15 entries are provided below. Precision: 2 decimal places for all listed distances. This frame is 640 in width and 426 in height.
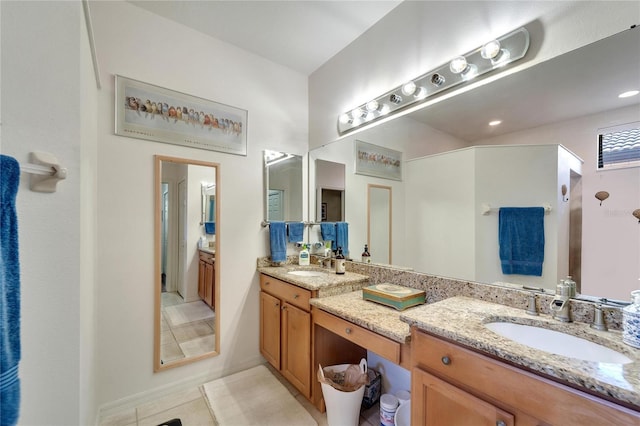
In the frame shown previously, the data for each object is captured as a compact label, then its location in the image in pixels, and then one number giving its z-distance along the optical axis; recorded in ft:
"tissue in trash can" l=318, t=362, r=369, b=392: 5.74
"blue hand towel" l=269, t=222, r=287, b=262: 8.25
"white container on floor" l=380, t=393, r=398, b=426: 5.25
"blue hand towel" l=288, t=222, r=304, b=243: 8.72
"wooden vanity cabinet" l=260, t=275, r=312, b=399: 6.07
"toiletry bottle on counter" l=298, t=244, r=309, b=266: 8.61
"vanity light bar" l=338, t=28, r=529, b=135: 4.43
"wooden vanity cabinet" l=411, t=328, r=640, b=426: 2.41
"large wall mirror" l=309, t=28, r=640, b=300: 3.67
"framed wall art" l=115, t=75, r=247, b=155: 6.23
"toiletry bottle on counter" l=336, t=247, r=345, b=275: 7.15
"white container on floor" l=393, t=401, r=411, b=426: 5.06
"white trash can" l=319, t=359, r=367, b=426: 5.10
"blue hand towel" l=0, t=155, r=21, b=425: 1.75
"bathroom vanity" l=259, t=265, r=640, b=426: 2.39
